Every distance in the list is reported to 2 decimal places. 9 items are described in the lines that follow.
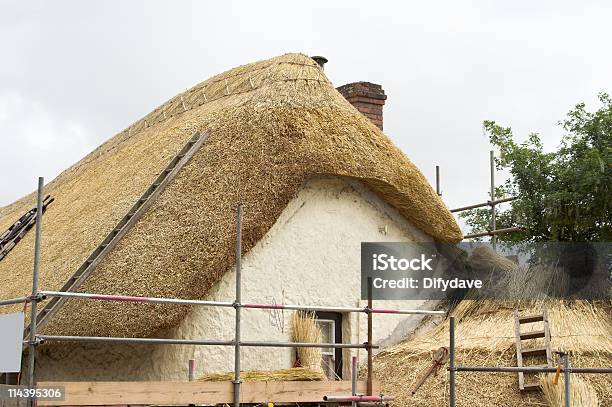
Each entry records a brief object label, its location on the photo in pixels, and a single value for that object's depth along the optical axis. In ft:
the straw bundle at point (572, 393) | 33.71
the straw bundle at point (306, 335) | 37.76
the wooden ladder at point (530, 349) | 35.47
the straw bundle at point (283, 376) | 31.04
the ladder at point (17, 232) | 46.57
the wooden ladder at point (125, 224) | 33.86
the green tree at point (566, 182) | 52.03
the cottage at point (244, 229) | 34.86
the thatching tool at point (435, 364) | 35.70
